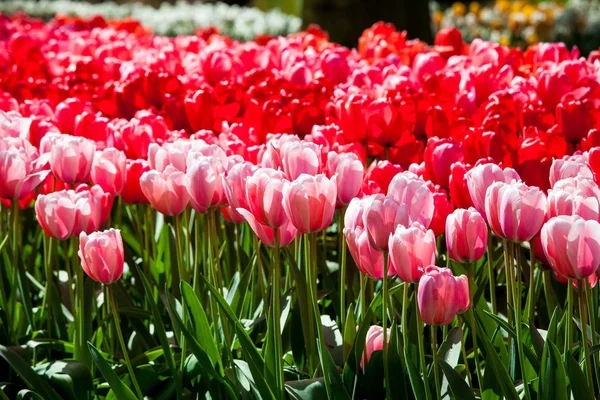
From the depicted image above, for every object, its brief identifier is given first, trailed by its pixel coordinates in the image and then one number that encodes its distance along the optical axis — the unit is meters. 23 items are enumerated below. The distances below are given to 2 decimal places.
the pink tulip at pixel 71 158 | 2.35
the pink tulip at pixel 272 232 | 2.08
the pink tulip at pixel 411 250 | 1.92
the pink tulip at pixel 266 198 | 2.01
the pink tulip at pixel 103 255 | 2.07
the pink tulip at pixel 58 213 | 2.17
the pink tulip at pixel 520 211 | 1.96
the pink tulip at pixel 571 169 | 2.10
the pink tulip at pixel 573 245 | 1.90
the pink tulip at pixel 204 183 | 2.15
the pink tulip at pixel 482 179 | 2.06
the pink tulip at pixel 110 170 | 2.36
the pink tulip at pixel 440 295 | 1.91
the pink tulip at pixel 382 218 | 1.95
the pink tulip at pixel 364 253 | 2.00
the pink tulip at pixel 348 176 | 2.14
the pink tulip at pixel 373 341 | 2.08
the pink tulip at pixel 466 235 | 2.01
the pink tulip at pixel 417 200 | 2.04
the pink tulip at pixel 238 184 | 2.08
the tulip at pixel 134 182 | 2.39
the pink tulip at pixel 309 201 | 1.99
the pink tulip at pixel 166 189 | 2.21
